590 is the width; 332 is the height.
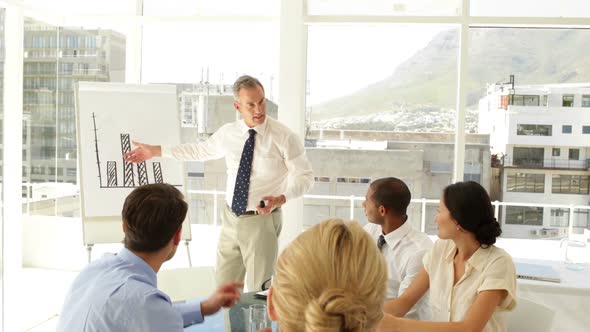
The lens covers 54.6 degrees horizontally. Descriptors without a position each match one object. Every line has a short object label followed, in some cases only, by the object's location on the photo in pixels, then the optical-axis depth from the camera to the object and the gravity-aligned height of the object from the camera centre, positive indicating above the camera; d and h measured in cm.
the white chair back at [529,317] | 204 -62
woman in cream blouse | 184 -42
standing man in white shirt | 343 -25
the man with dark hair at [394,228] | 237 -34
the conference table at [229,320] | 204 -66
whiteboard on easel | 383 -2
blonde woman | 91 -22
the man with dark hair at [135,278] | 145 -38
